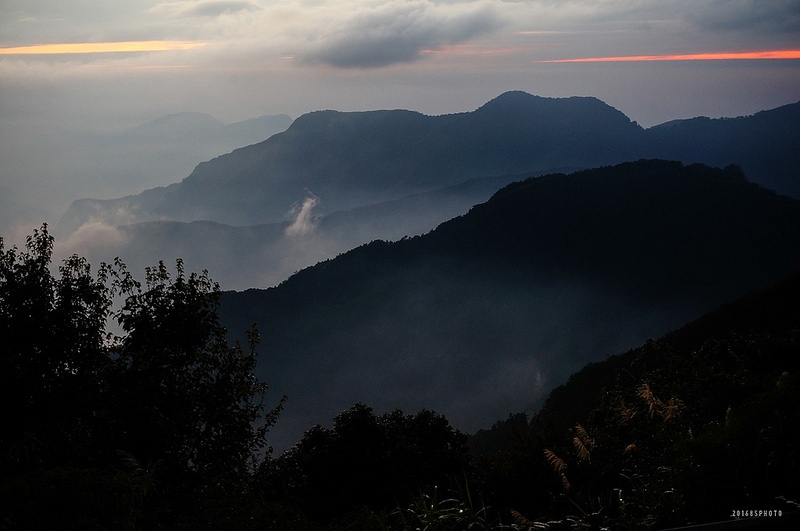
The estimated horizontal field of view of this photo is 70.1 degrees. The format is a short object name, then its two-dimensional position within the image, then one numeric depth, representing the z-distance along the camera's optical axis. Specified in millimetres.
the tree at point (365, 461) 15539
